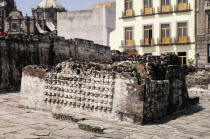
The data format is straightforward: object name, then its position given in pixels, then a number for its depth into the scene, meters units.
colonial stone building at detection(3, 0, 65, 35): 59.08
